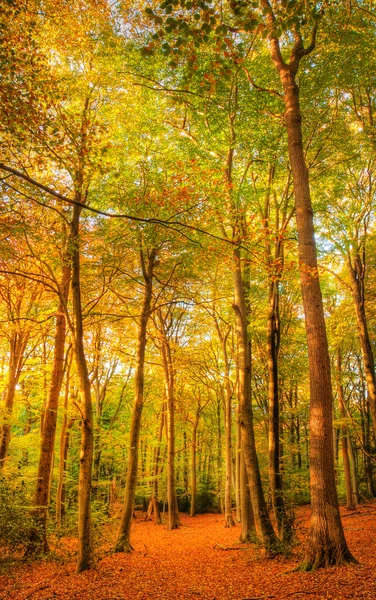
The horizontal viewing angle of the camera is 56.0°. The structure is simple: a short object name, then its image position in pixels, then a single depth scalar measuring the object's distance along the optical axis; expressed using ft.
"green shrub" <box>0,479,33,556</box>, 24.77
